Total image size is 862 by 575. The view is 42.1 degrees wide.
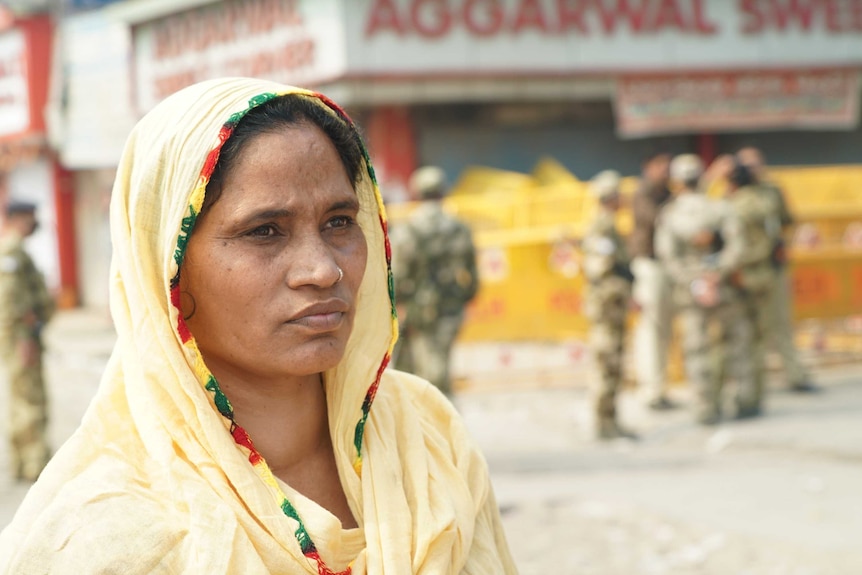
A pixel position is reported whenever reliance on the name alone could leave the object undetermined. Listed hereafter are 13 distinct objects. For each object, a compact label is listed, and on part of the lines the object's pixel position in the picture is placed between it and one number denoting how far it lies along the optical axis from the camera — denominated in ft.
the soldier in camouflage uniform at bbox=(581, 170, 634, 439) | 27.14
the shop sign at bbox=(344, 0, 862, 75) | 47.65
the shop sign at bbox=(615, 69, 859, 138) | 51.90
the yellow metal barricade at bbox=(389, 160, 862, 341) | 36.78
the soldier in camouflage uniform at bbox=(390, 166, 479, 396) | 26.53
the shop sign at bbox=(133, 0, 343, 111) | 47.73
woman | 5.50
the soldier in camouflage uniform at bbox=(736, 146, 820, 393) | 31.42
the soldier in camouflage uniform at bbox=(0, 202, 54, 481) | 25.03
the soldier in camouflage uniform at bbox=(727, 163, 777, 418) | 29.45
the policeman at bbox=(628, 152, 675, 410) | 31.48
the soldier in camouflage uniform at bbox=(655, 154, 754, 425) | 28.66
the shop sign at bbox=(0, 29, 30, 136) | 62.64
